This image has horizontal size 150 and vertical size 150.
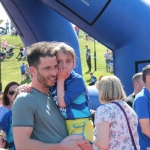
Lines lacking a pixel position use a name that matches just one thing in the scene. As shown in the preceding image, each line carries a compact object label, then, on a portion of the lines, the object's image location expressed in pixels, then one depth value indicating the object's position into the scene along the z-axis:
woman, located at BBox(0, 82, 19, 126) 5.33
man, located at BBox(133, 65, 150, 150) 4.40
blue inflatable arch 6.64
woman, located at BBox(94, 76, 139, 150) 3.57
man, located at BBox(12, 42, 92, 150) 2.58
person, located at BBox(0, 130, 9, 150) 3.93
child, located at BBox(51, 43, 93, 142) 2.89
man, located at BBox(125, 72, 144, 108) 5.32
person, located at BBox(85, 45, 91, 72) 26.27
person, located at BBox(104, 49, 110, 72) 26.05
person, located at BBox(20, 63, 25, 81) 25.66
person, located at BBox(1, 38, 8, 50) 33.04
